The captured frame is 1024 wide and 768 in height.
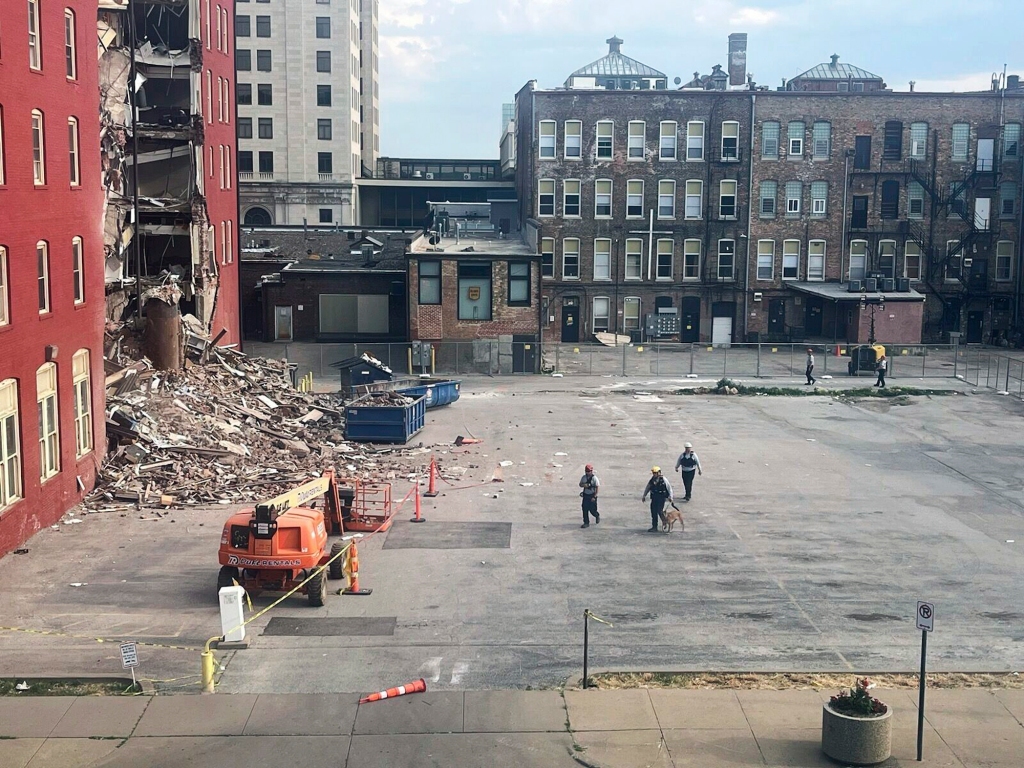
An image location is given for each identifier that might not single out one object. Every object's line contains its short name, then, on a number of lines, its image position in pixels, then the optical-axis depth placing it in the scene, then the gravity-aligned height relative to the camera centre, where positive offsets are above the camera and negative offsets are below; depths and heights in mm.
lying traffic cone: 15102 -5805
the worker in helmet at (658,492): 23953 -4990
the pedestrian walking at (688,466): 26812 -4985
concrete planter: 13242 -5593
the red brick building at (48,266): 21828 -331
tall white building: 89688 +10857
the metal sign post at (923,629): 13492 -4442
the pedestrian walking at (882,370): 47875 -4884
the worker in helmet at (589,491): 24297 -5033
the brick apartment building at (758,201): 64125 +2821
